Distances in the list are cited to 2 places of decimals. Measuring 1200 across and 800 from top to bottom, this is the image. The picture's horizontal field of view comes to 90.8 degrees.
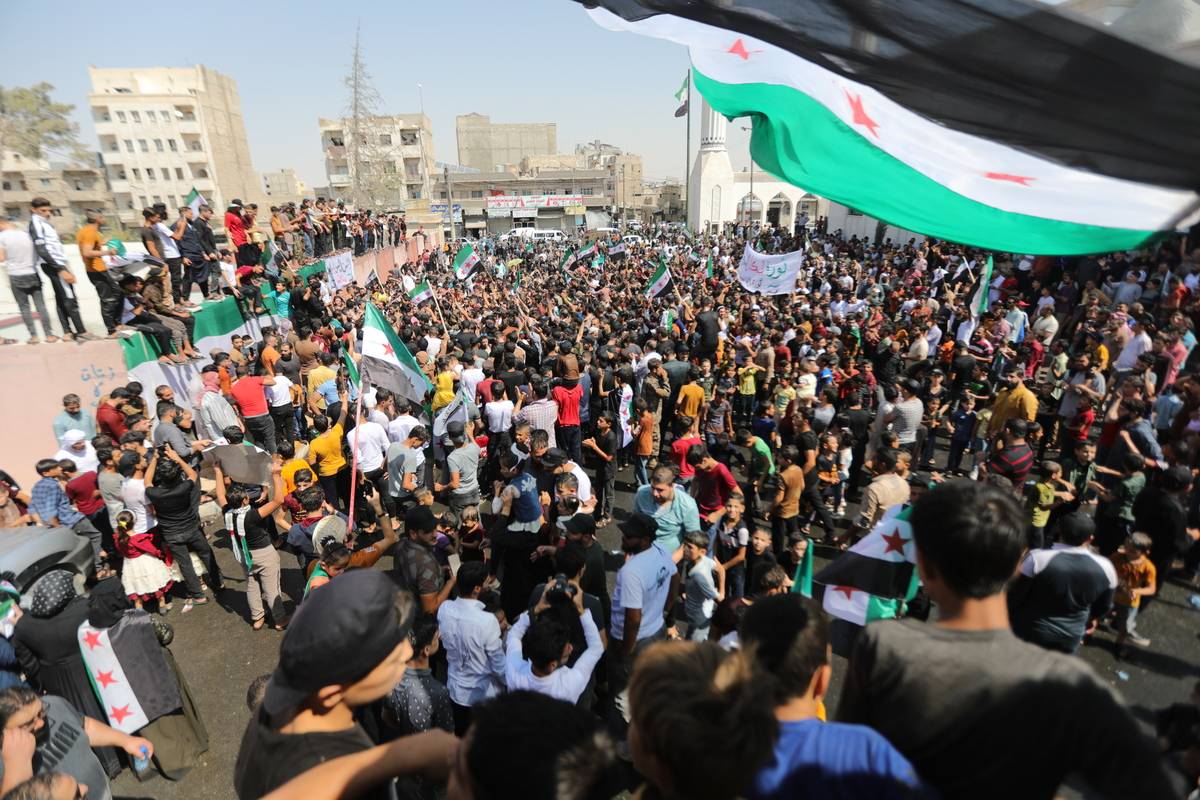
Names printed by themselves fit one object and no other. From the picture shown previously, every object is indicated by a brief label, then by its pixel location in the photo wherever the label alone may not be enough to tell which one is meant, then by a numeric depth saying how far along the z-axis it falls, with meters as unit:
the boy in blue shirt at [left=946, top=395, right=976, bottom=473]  7.41
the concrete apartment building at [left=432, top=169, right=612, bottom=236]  74.09
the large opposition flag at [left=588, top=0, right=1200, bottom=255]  1.70
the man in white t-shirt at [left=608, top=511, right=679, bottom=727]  3.73
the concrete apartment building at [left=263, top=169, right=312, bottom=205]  81.41
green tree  38.25
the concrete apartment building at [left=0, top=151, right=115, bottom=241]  50.29
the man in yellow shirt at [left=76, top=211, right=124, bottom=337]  8.38
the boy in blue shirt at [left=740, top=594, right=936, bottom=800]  1.34
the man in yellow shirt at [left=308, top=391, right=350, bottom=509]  6.45
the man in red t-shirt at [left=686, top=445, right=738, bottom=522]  5.26
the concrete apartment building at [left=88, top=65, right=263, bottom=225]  64.69
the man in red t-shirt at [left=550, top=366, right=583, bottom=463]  7.32
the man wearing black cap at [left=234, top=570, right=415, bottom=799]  1.42
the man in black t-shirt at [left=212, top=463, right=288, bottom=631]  5.07
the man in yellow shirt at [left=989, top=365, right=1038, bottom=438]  6.62
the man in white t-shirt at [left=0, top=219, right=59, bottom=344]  7.83
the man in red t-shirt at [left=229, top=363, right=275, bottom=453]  7.86
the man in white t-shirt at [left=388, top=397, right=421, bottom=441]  6.78
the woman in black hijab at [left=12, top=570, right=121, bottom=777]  3.51
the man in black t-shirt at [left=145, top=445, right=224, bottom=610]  5.39
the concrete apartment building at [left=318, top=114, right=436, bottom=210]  72.87
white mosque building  59.94
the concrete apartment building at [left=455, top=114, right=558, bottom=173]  116.56
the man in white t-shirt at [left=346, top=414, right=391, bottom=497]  6.54
